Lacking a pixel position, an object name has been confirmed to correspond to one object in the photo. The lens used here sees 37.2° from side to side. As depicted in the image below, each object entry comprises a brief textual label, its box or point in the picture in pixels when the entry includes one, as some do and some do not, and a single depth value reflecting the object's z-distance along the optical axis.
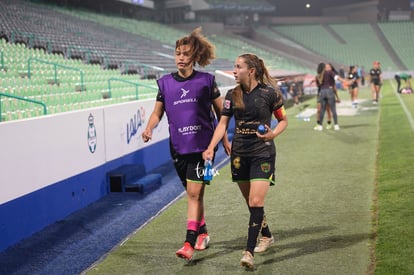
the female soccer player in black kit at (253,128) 5.64
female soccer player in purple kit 5.88
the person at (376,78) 28.08
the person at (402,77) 34.76
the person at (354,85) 26.78
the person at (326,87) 16.70
